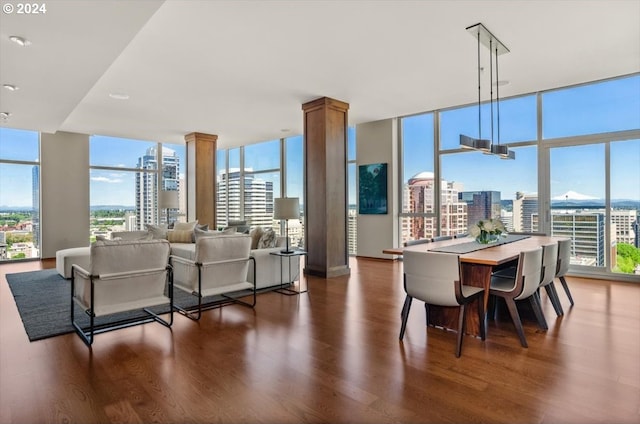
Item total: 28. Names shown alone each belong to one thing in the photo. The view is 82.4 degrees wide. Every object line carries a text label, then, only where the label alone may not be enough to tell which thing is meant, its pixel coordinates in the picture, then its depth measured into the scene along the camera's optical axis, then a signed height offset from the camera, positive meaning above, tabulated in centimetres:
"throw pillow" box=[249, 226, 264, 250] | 518 -36
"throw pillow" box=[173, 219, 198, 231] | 700 -30
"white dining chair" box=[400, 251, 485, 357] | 281 -60
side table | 480 -85
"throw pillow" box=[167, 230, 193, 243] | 654 -46
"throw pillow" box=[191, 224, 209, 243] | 644 -34
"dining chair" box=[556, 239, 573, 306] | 383 -52
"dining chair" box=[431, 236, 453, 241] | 436 -36
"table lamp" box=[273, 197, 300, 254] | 479 +2
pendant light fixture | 370 +178
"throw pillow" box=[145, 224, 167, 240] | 603 -35
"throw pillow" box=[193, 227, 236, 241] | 584 -36
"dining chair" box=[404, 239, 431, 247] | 400 -37
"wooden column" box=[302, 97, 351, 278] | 588 +37
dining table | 295 -41
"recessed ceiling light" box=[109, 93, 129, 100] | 570 +182
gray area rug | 340 -106
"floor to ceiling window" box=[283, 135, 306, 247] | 945 +104
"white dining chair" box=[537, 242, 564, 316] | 329 -59
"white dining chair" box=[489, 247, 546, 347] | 290 -63
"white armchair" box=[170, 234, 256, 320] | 374 -62
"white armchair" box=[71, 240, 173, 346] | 303 -60
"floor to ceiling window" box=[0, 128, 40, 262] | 783 +39
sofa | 489 -70
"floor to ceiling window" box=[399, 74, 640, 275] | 534 +61
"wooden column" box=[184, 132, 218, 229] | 905 +85
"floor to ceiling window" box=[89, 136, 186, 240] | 916 +79
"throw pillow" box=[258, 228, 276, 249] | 513 -42
